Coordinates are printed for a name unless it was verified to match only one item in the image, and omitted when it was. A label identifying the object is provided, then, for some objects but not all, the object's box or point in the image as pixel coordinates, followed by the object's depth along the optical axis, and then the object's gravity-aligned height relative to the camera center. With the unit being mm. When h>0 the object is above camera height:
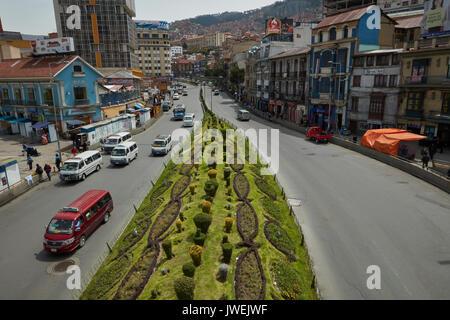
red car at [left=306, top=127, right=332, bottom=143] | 41125 -7132
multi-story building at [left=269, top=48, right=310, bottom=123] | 55594 -625
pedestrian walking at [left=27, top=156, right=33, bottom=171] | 29859 -7464
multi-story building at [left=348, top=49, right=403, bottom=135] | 38500 -1190
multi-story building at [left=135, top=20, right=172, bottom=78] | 158962 +18374
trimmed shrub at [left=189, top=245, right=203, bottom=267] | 12828 -7049
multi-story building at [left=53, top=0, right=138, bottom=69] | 85019 +14803
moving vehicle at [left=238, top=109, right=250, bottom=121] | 60794 -6539
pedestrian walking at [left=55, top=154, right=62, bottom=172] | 29366 -7333
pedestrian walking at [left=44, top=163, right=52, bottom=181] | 27016 -7417
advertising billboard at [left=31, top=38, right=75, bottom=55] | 46406 +5800
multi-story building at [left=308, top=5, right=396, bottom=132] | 42781 +4658
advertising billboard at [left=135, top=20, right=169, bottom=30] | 159375 +30207
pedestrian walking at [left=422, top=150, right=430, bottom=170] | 26878 -6913
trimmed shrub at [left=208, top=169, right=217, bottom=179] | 21453 -6276
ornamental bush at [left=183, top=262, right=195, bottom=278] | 11750 -7040
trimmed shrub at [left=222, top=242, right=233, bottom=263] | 13180 -7169
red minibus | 15695 -7499
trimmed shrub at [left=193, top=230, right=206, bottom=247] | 14148 -7095
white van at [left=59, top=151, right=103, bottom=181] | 26203 -7168
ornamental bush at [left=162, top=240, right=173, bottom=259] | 13703 -7244
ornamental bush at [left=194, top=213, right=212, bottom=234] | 15188 -6767
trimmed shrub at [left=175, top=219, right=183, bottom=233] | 15863 -7213
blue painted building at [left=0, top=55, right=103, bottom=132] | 43156 -943
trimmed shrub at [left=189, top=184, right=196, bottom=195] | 20156 -6851
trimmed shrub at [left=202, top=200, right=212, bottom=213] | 16875 -6679
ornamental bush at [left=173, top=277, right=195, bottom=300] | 10688 -7044
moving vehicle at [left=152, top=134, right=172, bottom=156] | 35062 -7132
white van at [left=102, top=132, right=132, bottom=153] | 36250 -6850
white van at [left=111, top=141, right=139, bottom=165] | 31000 -7132
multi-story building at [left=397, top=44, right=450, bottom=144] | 33219 -1232
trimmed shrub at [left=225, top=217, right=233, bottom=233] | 15594 -7076
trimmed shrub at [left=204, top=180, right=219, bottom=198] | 19203 -6507
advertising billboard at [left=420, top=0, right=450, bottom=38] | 33653 +6949
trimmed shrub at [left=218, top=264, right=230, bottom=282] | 11984 -7297
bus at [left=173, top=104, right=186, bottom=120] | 62188 -5983
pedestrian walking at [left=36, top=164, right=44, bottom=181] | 26427 -7327
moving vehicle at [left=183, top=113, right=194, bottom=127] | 54031 -6618
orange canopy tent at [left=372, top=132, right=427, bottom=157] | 30609 -6096
